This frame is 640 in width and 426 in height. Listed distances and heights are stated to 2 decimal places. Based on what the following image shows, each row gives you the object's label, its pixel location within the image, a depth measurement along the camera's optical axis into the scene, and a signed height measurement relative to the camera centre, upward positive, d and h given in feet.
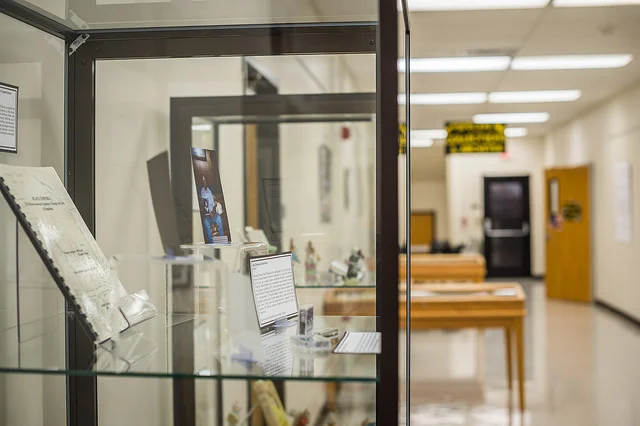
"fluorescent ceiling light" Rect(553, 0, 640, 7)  18.15 +5.62
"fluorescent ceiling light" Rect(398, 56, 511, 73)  24.66 +5.70
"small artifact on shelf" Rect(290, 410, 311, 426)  7.66 -2.19
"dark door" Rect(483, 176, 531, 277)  53.31 -1.12
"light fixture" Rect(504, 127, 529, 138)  46.85 +6.09
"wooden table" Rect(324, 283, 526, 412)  17.01 -2.31
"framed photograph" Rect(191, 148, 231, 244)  5.21 +0.18
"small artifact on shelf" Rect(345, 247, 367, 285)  5.58 -0.40
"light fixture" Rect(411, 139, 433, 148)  51.43 +5.80
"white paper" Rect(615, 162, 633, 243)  32.07 +0.65
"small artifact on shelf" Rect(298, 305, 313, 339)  4.45 -0.66
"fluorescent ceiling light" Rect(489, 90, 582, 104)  32.27 +5.83
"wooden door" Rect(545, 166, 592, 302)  40.16 -1.35
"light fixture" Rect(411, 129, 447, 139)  45.19 +5.77
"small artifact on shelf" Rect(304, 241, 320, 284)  6.02 -0.40
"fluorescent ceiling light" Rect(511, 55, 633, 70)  24.90 +5.74
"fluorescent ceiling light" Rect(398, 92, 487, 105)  31.94 +5.76
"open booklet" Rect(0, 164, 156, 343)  4.21 -0.16
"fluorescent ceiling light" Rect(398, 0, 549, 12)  18.03 +5.64
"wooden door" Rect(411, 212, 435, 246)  66.28 -0.73
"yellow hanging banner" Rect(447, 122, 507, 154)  37.35 +4.35
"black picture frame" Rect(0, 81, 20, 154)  4.95 +0.85
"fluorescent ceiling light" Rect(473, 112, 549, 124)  39.75 +5.93
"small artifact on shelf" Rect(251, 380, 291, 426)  7.13 -1.87
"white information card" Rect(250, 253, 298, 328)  4.69 -0.47
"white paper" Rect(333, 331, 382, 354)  3.70 -0.70
